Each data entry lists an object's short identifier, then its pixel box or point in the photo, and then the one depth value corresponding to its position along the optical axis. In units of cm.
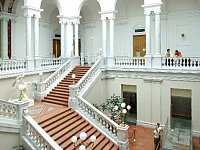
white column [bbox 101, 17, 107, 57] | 1630
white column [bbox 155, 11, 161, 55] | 1410
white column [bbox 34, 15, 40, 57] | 1467
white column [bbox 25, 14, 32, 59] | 1407
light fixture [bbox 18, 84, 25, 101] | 871
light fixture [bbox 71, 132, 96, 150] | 581
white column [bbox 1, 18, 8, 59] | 1645
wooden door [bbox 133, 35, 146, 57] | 1791
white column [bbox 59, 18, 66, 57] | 1698
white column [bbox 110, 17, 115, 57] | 1614
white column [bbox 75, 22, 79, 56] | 1741
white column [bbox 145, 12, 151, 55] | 1438
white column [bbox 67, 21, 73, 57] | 1730
